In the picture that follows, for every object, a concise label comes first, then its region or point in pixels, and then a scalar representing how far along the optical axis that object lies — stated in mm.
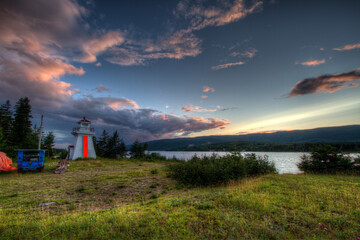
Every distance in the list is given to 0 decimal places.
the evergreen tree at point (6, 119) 37328
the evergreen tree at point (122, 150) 45781
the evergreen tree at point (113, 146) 44938
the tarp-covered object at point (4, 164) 14832
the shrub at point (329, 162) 13398
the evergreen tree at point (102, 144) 46481
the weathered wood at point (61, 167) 15984
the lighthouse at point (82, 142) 30844
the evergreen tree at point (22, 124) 34531
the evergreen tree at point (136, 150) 46344
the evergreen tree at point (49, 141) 42678
